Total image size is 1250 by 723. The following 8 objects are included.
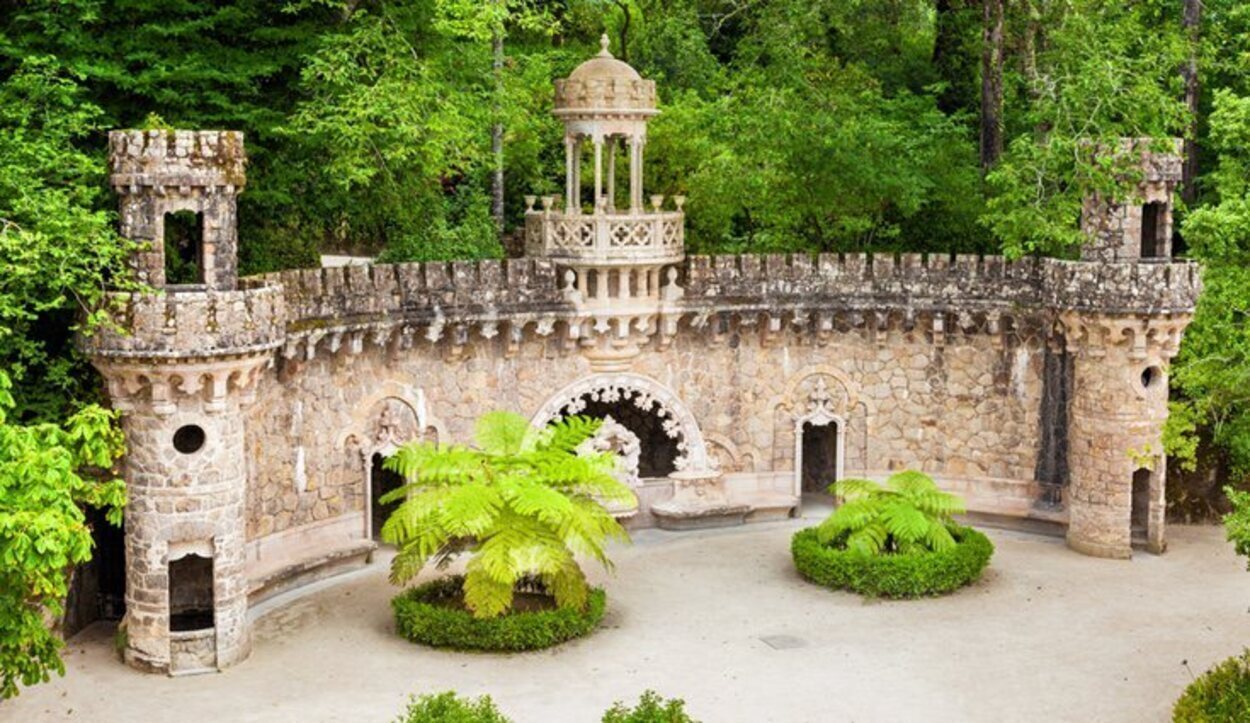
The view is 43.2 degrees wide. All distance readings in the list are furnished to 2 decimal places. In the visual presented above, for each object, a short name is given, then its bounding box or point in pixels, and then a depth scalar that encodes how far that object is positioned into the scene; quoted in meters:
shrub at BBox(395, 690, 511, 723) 17.69
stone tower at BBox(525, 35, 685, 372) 28.77
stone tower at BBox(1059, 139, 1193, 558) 28.11
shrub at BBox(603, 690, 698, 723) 17.66
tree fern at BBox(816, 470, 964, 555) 26.73
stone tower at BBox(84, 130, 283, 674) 21.89
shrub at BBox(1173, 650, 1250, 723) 19.47
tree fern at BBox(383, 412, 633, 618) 23.52
